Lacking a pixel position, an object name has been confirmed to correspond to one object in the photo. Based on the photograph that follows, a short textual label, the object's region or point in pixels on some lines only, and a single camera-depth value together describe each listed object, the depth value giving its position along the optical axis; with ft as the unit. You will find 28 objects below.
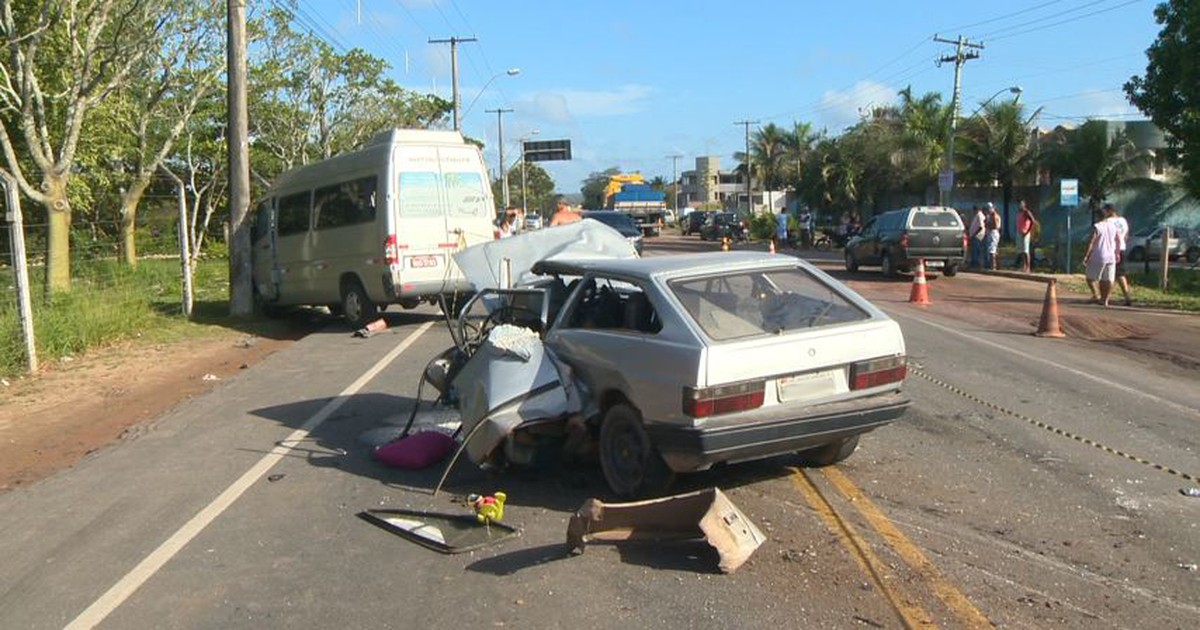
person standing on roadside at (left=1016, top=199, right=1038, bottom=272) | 79.97
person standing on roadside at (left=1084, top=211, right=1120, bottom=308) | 51.72
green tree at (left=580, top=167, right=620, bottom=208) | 321.24
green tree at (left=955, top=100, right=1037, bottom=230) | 130.21
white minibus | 46.24
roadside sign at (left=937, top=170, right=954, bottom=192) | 108.68
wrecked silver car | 17.26
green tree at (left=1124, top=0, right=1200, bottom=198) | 78.12
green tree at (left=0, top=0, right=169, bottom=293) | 54.80
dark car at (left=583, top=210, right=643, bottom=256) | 90.33
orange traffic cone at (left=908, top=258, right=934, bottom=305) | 57.47
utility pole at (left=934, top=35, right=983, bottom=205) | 119.85
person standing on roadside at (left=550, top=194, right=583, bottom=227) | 51.67
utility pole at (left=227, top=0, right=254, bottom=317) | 54.65
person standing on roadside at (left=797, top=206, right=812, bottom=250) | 144.66
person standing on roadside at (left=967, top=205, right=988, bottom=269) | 85.40
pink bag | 21.81
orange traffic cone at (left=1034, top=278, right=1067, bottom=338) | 43.01
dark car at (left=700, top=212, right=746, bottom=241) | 171.32
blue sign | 76.64
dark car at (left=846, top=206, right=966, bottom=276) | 72.74
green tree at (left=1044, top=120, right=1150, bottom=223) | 119.55
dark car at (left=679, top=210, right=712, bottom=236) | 212.23
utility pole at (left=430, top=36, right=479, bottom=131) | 154.51
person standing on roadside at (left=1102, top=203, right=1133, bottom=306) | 53.42
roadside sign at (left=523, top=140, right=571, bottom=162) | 235.20
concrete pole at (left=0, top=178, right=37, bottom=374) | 36.35
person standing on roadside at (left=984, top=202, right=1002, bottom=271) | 83.71
